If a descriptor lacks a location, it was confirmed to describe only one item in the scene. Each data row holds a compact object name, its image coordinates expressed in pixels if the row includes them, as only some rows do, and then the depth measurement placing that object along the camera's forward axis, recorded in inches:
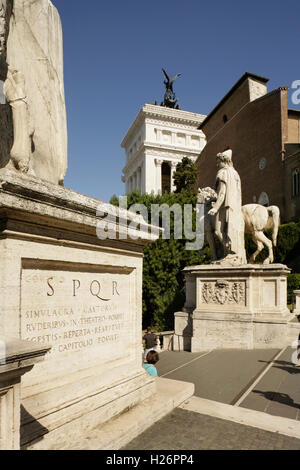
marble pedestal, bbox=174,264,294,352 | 334.3
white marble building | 2346.2
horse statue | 405.1
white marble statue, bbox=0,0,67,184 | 116.8
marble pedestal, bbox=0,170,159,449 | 97.4
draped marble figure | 380.5
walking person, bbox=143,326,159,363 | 317.4
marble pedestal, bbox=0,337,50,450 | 65.2
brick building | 1250.3
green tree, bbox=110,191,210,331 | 716.0
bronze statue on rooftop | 2822.3
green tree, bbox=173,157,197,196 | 1414.9
